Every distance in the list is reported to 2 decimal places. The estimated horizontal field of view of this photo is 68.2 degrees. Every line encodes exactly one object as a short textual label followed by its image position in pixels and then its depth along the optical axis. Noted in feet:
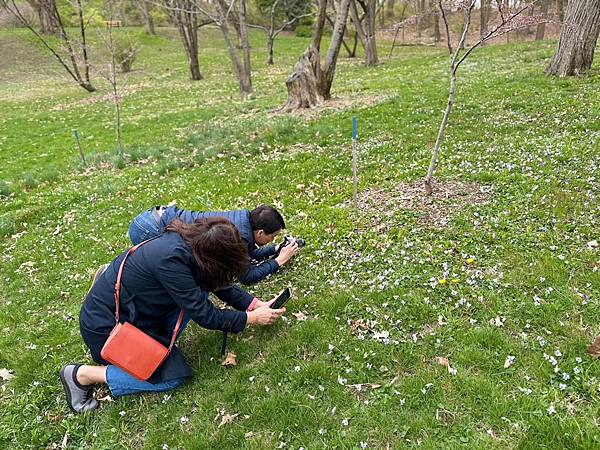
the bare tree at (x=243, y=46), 60.95
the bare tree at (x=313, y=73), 41.06
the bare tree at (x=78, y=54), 74.48
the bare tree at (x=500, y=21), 17.07
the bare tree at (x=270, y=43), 94.07
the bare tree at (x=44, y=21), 126.56
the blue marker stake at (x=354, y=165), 19.32
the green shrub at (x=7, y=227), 27.40
